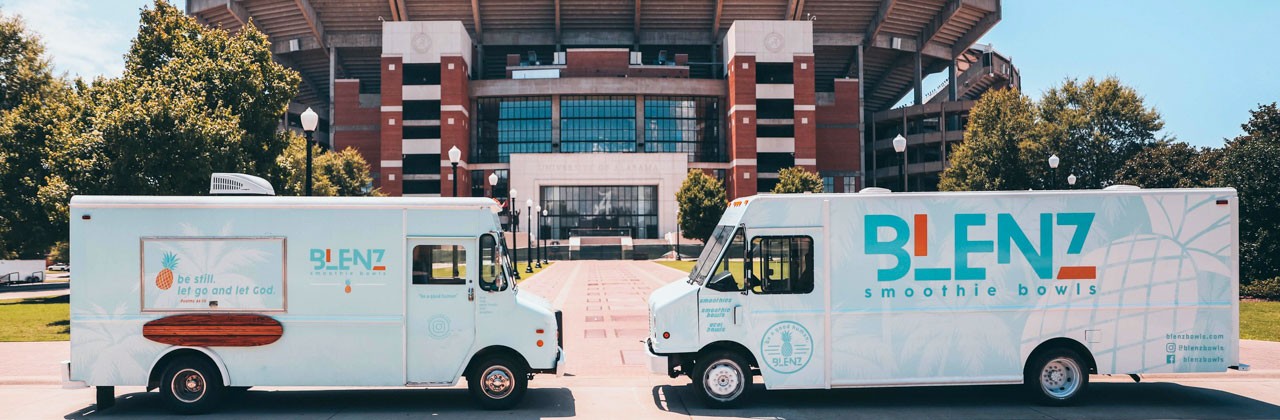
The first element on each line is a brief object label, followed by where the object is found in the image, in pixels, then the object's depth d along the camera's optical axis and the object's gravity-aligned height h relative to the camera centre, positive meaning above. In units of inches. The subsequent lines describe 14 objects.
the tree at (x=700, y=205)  2501.2 +28.5
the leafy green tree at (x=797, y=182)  2411.4 +102.3
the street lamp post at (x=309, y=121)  585.4 +76.5
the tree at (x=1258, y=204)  916.0 +7.2
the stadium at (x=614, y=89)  2945.4 +527.6
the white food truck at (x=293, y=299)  346.9 -39.8
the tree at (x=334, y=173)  1856.5 +131.5
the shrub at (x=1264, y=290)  864.4 -95.5
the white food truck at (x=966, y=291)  356.2 -39.1
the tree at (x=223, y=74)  1023.0 +206.8
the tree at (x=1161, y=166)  1545.9 +100.1
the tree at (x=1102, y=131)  2241.6 +247.0
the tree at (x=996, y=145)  1868.8 +171.4
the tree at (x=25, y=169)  1129.4 +76.5
